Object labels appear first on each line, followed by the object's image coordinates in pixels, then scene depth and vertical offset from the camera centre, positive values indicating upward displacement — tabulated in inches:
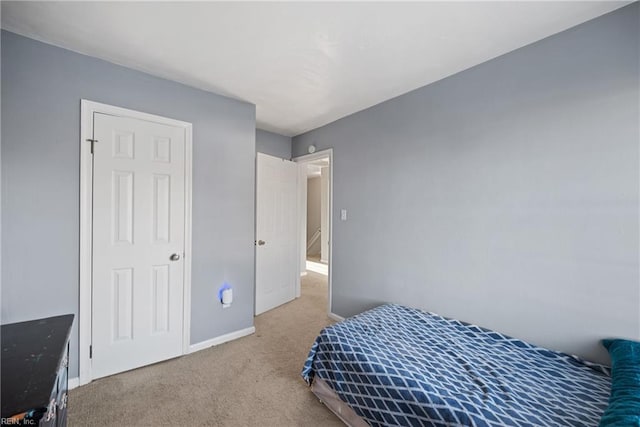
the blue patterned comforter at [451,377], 47.7 -35.3
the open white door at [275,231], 132.6 -9.7
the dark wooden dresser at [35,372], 26.2 -19.3
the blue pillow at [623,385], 38.5 -29.2
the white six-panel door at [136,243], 78.6 -9.7
